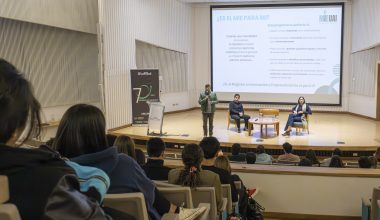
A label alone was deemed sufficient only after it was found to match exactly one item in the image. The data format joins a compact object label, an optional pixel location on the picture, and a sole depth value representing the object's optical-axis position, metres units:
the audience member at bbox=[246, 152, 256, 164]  5.12
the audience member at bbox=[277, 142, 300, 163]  5.64
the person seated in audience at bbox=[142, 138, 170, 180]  3.09
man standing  9.43
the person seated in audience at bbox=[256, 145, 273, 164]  5.56
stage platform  8.16
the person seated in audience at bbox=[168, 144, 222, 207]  2.78
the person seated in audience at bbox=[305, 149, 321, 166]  5.81
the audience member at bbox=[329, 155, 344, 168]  5.00
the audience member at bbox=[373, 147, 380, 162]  5.21
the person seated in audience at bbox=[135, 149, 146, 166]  4.07
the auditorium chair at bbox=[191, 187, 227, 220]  2.70
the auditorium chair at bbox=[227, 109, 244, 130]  10.05
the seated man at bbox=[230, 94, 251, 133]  9.95
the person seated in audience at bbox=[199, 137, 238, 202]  3.21
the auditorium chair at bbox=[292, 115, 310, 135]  9.35
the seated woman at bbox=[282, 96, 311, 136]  9.41
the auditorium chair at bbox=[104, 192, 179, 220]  1.71
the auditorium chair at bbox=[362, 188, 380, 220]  3.18
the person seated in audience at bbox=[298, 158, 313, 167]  5.09
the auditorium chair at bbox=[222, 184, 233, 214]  3.15
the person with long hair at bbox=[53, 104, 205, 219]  1.38
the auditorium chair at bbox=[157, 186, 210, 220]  2.34
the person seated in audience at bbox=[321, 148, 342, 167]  5.37
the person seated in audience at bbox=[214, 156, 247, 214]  3.30
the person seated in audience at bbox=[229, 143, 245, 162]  5.53
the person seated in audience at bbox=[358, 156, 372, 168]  4.82
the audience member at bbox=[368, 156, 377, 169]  4.95
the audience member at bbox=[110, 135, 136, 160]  2.94
